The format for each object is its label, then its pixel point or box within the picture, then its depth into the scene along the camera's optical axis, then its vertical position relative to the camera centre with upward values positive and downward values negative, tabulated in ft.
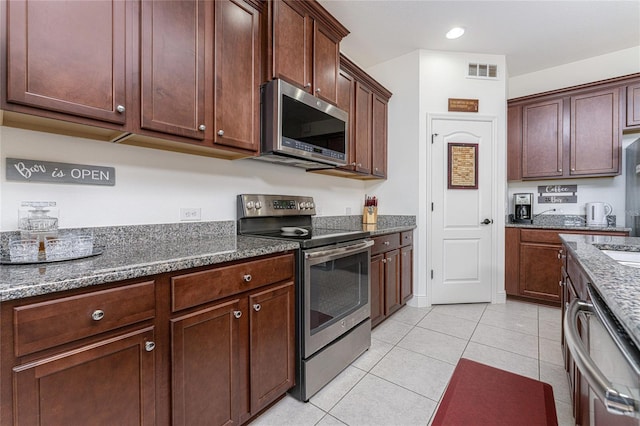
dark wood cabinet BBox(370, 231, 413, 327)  8.21 -2.01
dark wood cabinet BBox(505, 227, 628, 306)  10.29 -1.99
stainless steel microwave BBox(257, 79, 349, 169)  5.90 +1.93
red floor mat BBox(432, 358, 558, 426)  4.98 -3.64
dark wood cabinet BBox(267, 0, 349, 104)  6.00 +3.87
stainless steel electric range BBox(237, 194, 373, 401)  5.36 -1.64
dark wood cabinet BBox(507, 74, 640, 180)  9.83 +3.07
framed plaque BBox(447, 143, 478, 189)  10.67 +1.68
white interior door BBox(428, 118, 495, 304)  10.69 +0.03
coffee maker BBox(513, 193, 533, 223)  11.60 +0.12
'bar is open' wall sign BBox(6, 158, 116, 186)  3.99 +0.59
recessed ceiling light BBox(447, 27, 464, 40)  9.25 +5.93
